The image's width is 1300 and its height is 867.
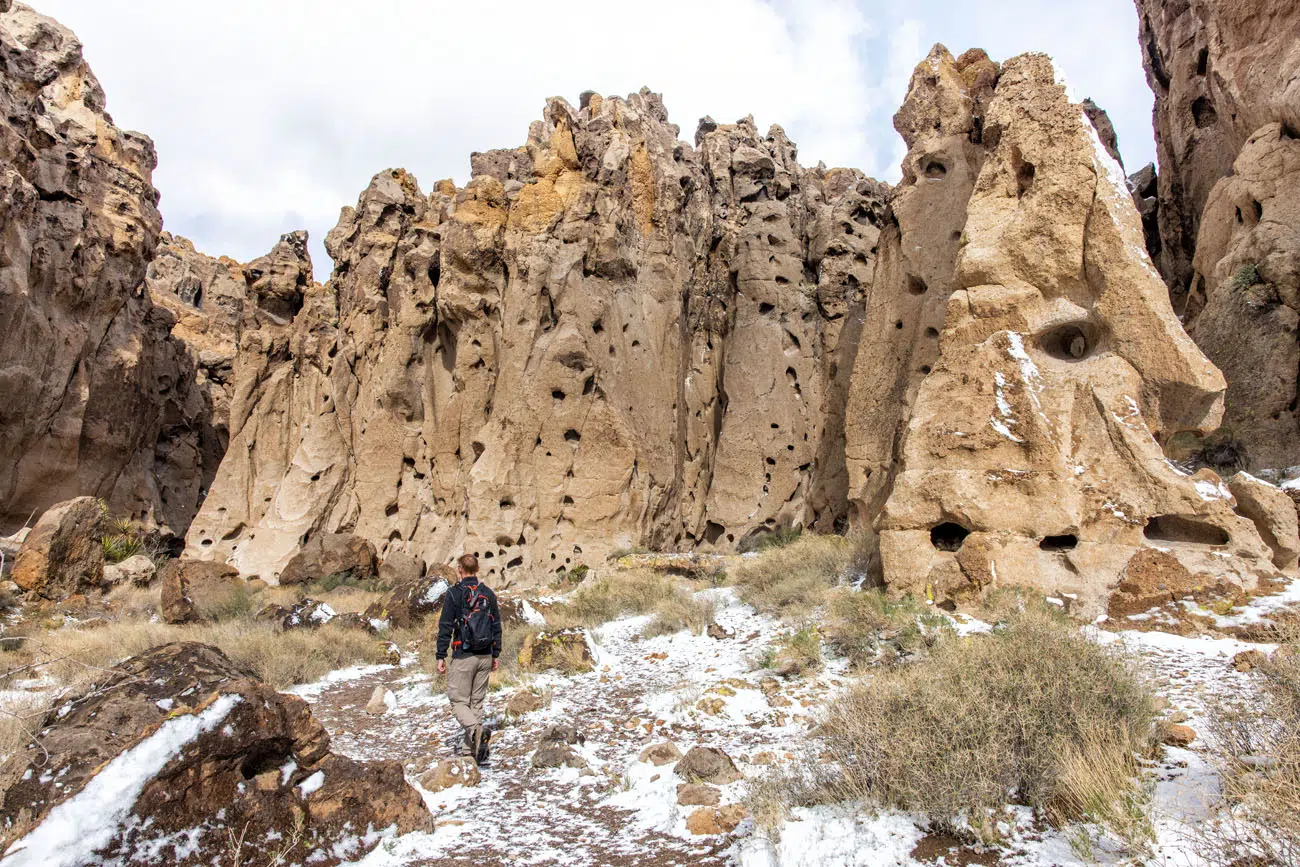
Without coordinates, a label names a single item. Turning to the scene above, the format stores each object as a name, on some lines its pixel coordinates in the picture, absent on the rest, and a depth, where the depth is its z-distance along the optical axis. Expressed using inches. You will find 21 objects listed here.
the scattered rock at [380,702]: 258.2
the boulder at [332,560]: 589.0
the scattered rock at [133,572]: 518.6
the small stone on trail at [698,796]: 152.7
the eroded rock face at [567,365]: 584.4
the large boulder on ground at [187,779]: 119.8
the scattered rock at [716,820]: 143.7
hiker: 204.8
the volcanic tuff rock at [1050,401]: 270.7
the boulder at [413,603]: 394.3
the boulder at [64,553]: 468.4
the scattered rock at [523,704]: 236.4
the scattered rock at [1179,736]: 143.7
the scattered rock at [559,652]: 282.8
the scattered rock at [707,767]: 163.8
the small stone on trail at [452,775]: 179.2
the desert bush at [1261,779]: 88.4
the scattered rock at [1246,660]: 186.9
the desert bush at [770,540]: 578.6
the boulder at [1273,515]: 263.6
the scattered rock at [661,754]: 182.4
